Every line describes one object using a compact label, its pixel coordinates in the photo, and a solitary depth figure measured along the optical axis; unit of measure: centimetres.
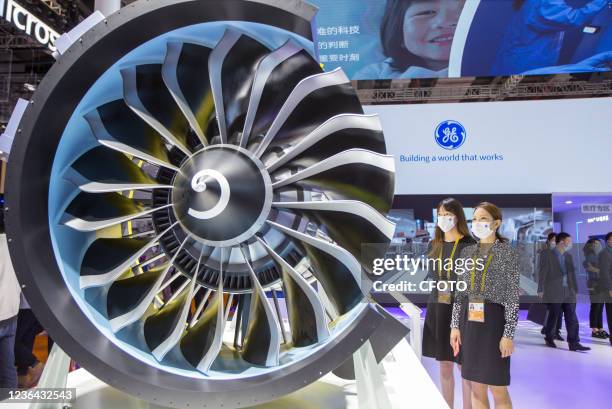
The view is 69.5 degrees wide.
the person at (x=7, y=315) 295
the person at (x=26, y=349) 384
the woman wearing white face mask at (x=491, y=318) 236
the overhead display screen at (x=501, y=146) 631
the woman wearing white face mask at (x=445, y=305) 281
